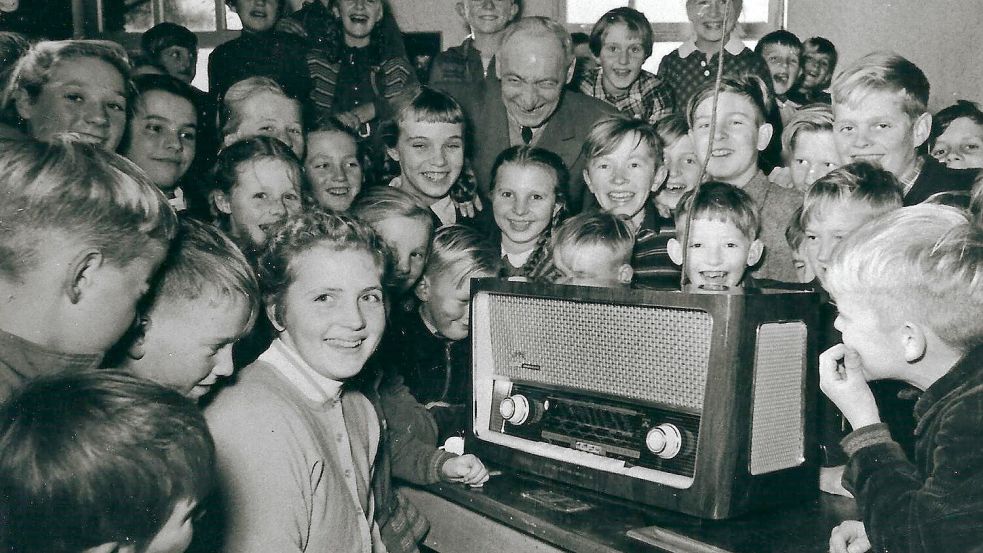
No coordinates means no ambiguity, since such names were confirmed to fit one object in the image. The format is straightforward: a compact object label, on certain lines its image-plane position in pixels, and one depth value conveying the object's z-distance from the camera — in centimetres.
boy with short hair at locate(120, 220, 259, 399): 141
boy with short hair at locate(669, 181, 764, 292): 202
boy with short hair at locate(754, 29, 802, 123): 377
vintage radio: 111
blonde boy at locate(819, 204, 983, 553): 92
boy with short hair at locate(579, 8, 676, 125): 325
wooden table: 107
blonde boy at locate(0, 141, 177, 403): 103
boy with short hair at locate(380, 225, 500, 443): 210
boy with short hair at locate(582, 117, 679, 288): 248
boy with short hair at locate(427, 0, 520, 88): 310
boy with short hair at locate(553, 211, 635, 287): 200
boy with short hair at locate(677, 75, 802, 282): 245
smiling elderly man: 274
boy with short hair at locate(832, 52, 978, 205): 215
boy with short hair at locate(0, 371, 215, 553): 78
